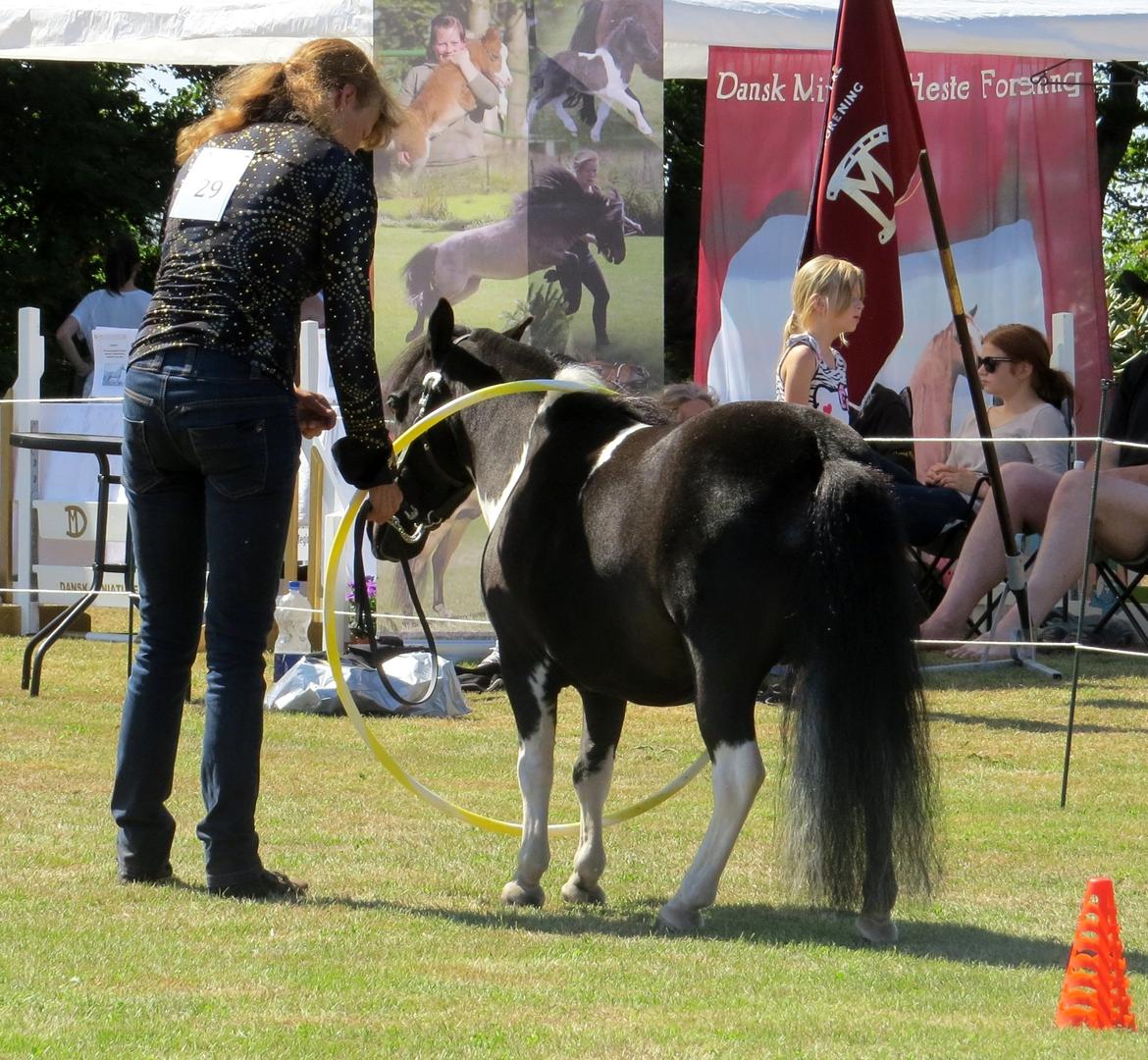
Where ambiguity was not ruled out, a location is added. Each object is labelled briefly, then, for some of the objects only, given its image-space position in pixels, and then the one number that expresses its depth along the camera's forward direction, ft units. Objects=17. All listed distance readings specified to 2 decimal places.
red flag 57.26
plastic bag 55.98
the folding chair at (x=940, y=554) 60.80
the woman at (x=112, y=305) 89.25
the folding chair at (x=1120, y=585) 55.08
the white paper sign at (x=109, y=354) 82.53
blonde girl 45.34
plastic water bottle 62.13
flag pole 51.16
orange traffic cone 22.59
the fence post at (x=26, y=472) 74.69
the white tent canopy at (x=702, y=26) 72.13
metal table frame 57.57
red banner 80.59
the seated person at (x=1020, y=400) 63.46
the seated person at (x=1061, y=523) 51.78
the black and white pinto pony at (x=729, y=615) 26.76
